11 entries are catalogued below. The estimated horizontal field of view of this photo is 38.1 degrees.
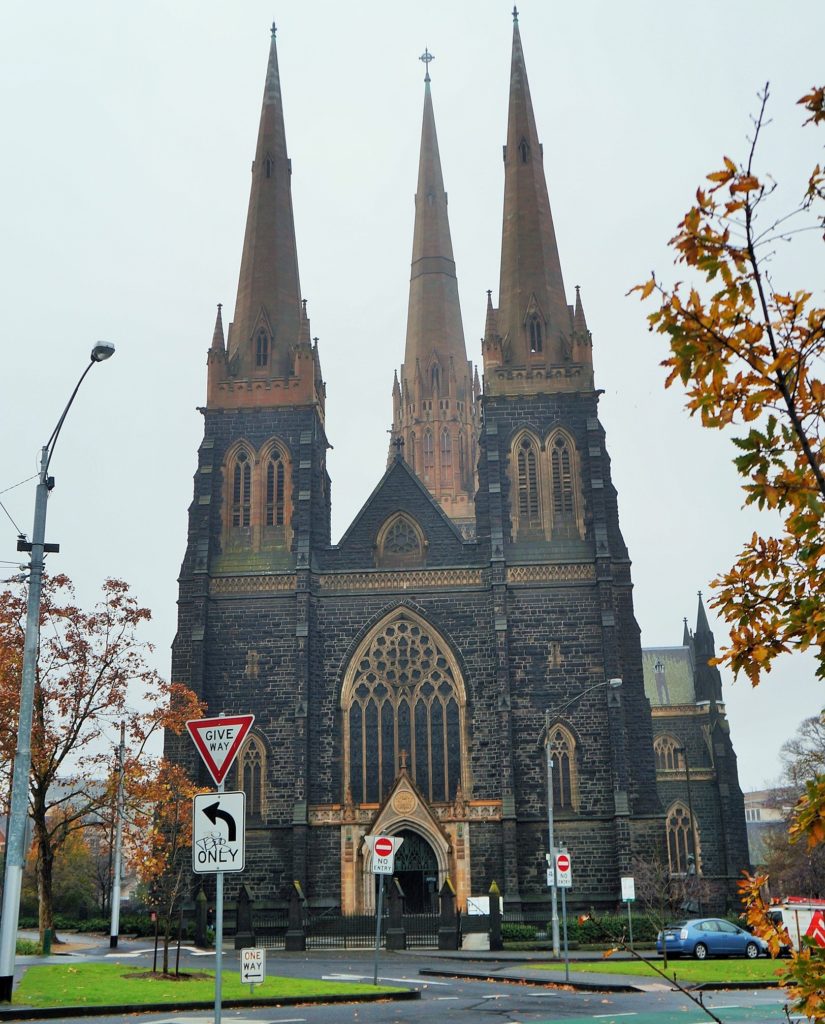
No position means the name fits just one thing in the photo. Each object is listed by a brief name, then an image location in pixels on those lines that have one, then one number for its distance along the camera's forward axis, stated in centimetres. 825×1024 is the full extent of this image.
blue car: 2797
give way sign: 977
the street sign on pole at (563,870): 2677
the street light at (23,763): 1491
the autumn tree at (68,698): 2862
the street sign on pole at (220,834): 946
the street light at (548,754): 2956
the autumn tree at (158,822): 2878
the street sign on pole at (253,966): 1547
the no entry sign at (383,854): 2070
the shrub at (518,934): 3547
